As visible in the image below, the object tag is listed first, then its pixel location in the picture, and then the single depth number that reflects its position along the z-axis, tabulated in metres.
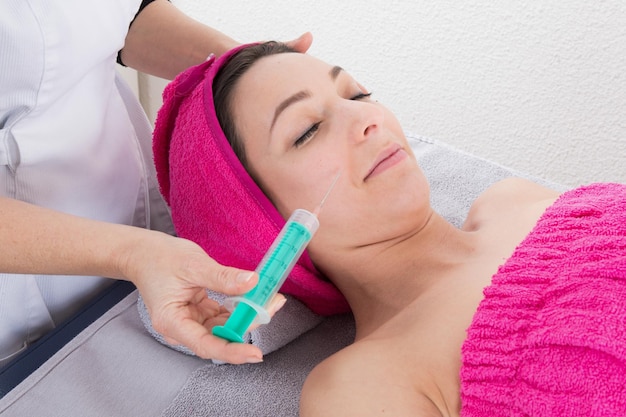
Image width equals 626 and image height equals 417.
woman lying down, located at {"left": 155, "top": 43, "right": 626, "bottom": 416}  0.95
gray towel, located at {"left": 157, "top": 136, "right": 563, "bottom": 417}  1.19
